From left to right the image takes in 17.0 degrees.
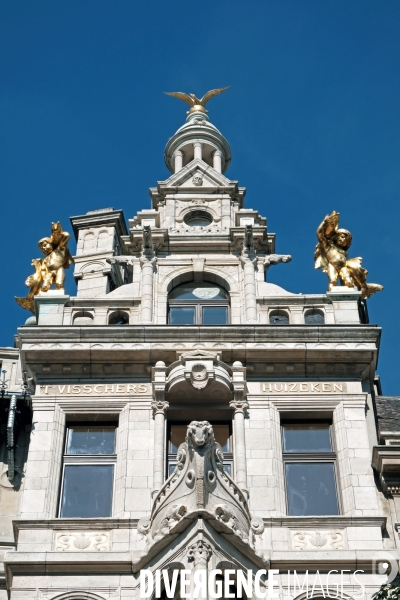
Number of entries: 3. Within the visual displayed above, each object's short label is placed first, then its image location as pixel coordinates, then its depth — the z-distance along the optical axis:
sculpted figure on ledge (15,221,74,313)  29.11
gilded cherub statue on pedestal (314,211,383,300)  29.06
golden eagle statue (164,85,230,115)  37.53
